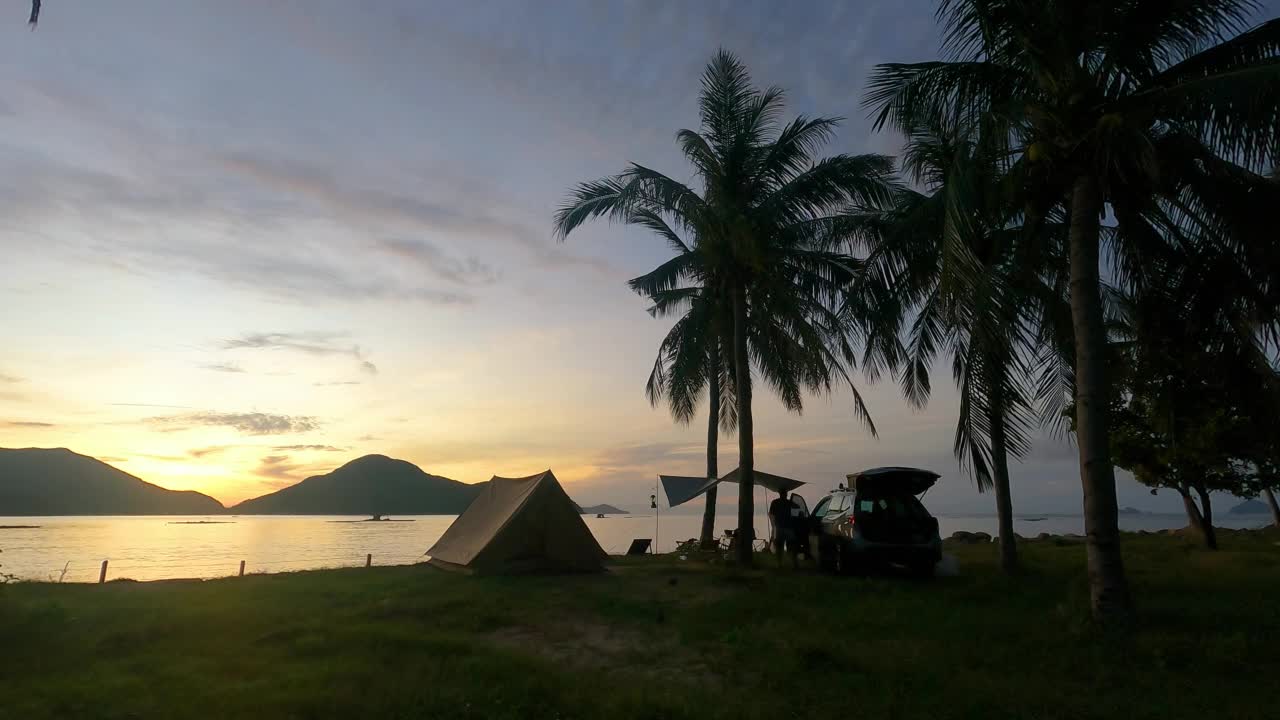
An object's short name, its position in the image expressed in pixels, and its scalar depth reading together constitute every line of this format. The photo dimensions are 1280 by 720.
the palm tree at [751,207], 17.14
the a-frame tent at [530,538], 16.52
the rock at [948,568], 16.09
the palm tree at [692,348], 22.25
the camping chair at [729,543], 22.03
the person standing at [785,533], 17.78
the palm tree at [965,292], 9.45
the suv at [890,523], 14.60
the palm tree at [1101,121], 9.12
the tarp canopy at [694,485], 22.53
